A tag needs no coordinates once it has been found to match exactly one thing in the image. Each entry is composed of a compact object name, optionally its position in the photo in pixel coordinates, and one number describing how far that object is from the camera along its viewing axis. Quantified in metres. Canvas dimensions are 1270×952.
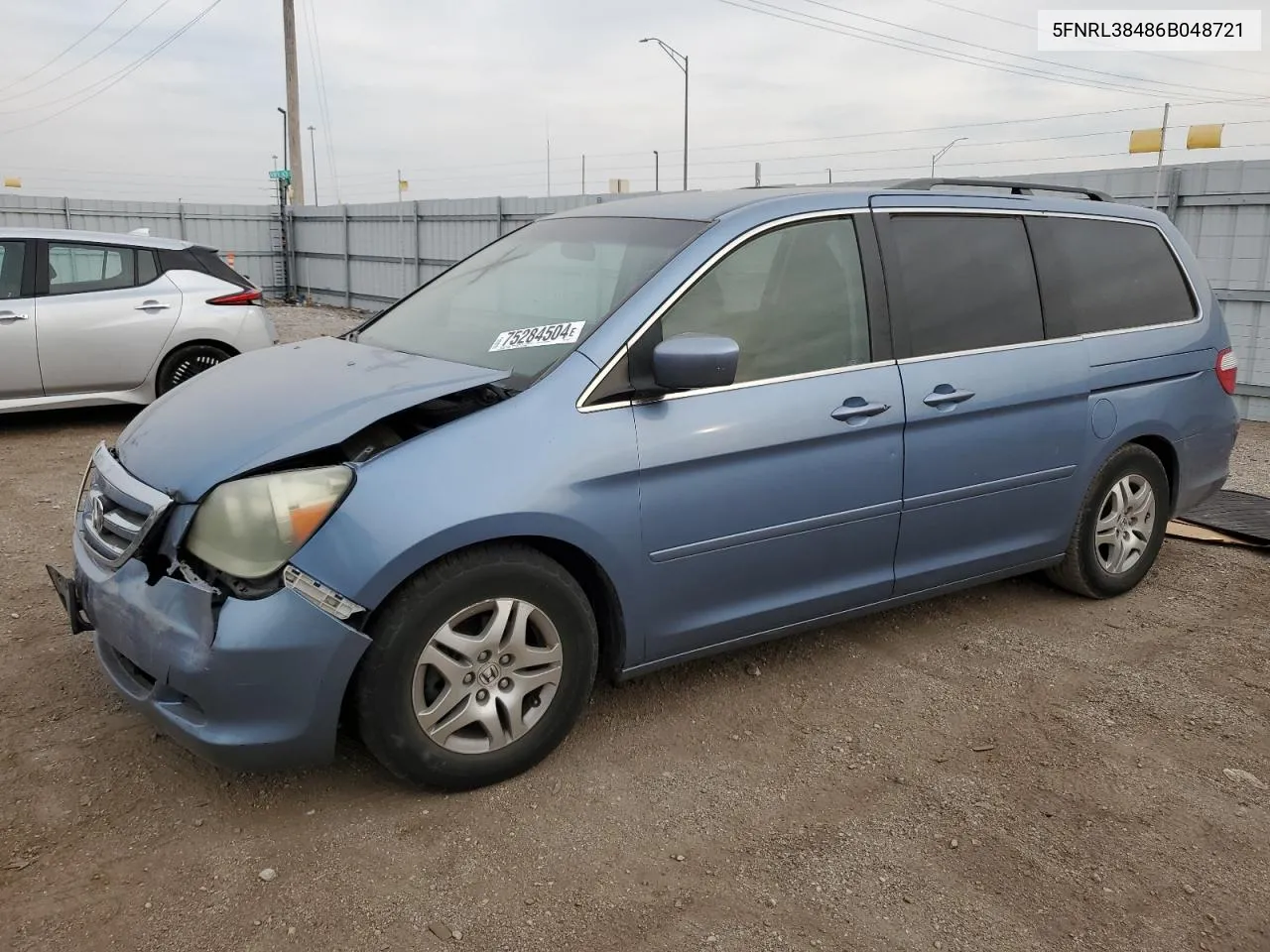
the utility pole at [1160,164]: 9.43
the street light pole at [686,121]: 25.45
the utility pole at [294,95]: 23.75
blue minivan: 2.70
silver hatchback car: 7.53
